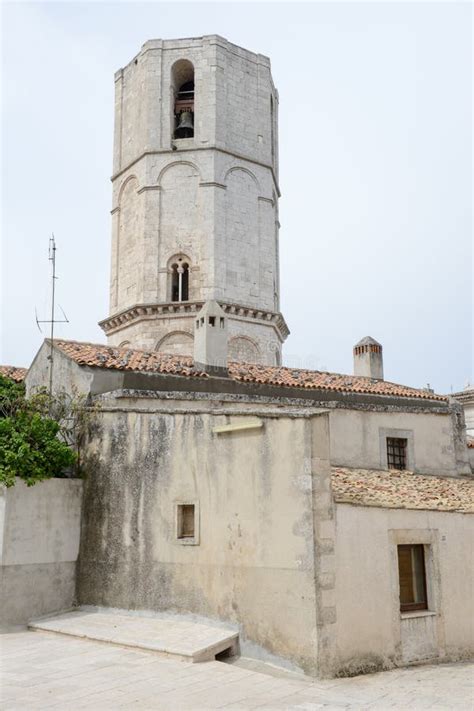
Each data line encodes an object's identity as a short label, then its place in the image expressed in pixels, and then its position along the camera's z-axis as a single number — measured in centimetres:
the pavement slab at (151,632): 1037
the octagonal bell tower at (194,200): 2994
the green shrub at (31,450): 1269
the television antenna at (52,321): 1706
